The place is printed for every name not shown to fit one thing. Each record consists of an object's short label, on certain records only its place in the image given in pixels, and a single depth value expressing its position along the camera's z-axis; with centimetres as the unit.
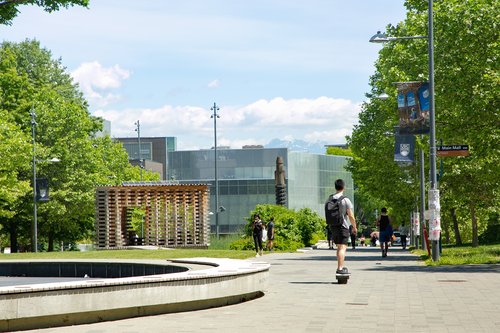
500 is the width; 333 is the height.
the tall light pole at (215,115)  10060
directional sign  2727
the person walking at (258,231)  3919
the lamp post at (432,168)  2866
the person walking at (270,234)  4316
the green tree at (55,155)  6309
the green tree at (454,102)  2878
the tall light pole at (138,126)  14318
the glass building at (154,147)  17688
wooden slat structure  4903
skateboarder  1855
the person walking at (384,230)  3791
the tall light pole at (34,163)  5487
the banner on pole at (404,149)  3719
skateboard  1906
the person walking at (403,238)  6010
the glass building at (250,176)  11838
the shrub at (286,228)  4706
